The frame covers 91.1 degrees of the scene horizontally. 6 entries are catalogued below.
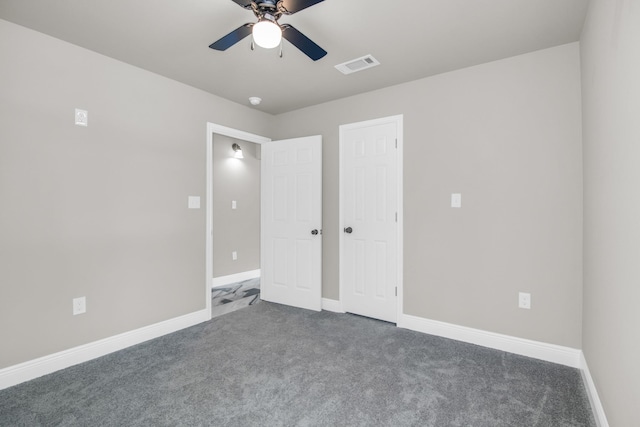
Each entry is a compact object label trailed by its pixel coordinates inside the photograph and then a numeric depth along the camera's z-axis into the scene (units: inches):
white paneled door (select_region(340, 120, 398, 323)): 128.1
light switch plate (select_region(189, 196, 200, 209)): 127.5
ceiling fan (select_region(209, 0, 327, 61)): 64.1
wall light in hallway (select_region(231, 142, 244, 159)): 197.3
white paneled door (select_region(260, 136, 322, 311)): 145.3
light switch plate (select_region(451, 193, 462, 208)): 112.5
